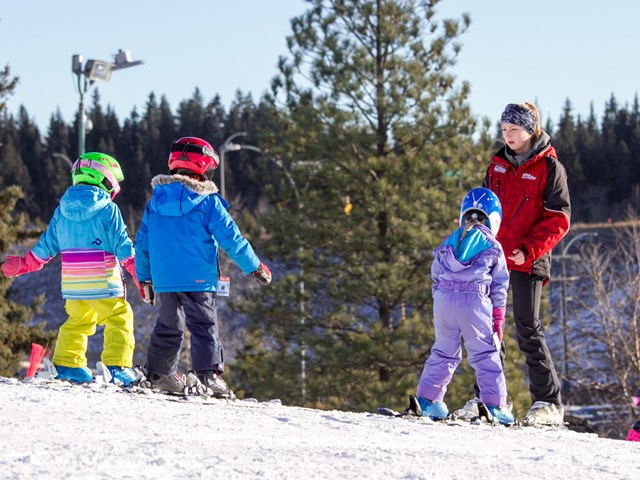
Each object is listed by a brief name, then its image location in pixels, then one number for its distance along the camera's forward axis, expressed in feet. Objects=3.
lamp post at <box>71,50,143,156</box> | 93.00
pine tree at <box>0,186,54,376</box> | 97.70
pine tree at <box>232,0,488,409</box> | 96.50
